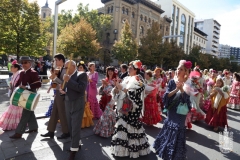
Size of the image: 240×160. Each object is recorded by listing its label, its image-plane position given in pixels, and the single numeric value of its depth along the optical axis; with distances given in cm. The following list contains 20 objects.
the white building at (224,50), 17882
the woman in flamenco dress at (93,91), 654
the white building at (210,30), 9738
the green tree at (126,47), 2858
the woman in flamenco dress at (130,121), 380
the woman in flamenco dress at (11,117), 496
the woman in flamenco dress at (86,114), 570
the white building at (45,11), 7588
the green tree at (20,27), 1709
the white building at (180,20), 5650
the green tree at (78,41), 2361
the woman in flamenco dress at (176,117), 360
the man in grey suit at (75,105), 360
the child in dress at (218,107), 620
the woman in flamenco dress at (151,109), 627
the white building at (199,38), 7128
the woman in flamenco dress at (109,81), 579
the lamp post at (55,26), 927
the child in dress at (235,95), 1051
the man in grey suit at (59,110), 435
